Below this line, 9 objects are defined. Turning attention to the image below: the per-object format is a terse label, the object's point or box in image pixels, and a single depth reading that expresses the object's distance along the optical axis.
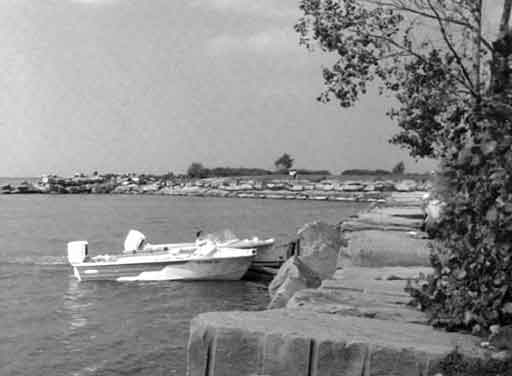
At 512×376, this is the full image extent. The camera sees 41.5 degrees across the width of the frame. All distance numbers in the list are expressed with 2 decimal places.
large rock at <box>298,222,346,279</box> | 17.81
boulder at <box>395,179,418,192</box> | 104.21
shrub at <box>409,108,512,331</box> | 4.29
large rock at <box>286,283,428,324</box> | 5.35
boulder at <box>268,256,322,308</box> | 14.95
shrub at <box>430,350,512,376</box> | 3.95
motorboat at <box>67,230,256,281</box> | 23.62
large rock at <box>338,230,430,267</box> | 9.51
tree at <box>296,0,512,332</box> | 4.33
